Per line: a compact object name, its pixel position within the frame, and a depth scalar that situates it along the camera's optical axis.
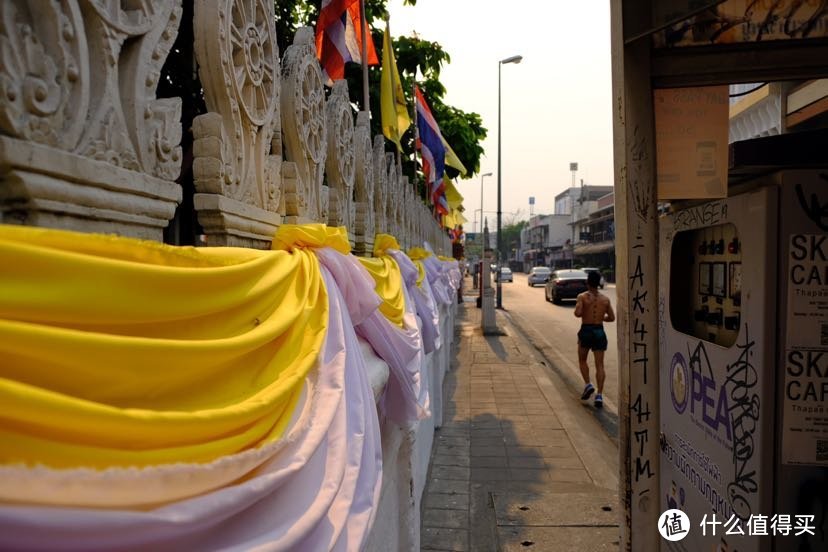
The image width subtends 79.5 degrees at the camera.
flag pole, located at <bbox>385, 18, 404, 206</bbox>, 5.66
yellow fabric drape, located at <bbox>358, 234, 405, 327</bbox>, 2.74
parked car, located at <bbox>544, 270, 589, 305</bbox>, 20.48
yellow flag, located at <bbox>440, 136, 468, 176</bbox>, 9.74
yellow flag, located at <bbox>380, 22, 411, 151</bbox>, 5.57
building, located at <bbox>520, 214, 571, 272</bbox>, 61.91
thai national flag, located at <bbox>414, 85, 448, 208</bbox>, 8.40
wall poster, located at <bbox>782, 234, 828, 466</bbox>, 2.01
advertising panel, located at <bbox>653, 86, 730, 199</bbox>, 2.21
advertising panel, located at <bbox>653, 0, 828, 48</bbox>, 2.13
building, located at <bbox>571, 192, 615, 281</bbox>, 39.41
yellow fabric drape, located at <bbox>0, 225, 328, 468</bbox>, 0.71
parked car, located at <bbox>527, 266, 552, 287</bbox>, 35.35
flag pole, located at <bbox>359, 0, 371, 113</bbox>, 4.08
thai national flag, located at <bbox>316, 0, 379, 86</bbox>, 3.79
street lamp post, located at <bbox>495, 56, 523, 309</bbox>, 18.52
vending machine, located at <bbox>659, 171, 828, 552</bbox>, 2.02
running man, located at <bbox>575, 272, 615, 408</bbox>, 6.67
